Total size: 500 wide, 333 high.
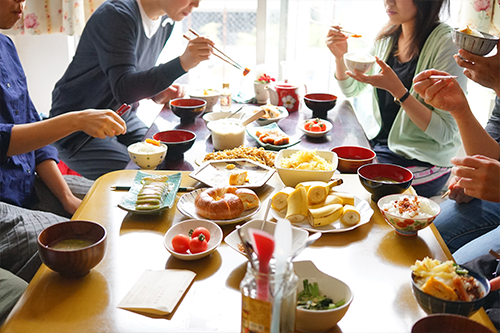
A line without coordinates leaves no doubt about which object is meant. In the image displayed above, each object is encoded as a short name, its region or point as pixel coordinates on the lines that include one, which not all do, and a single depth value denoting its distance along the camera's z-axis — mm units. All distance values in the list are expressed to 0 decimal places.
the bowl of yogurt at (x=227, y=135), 1840
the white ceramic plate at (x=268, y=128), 1854
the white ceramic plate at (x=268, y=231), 1058
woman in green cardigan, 2021
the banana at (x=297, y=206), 1204
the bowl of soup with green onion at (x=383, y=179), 1319
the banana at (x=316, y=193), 1254
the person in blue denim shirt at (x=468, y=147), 1561
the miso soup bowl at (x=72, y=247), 958
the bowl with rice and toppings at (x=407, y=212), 1123
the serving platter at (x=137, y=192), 1261
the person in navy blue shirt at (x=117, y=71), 2197
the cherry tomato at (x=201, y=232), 1104
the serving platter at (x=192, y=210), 1215
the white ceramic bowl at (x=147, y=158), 1633
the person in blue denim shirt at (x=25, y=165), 1483
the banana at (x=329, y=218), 1198
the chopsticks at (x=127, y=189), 1446
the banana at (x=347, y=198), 1284
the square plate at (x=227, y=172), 1457
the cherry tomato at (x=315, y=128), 2033
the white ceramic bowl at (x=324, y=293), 815
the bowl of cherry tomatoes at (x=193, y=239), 1061
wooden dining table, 868
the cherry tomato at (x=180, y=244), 1077
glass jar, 721
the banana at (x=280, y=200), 1267
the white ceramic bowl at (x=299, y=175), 1398
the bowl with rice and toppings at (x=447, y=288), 800
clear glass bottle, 2396
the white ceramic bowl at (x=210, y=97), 2428
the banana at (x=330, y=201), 1254
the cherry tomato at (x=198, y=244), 1068
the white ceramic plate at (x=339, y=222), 1187
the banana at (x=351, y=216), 1210
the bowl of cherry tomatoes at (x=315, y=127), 1999
